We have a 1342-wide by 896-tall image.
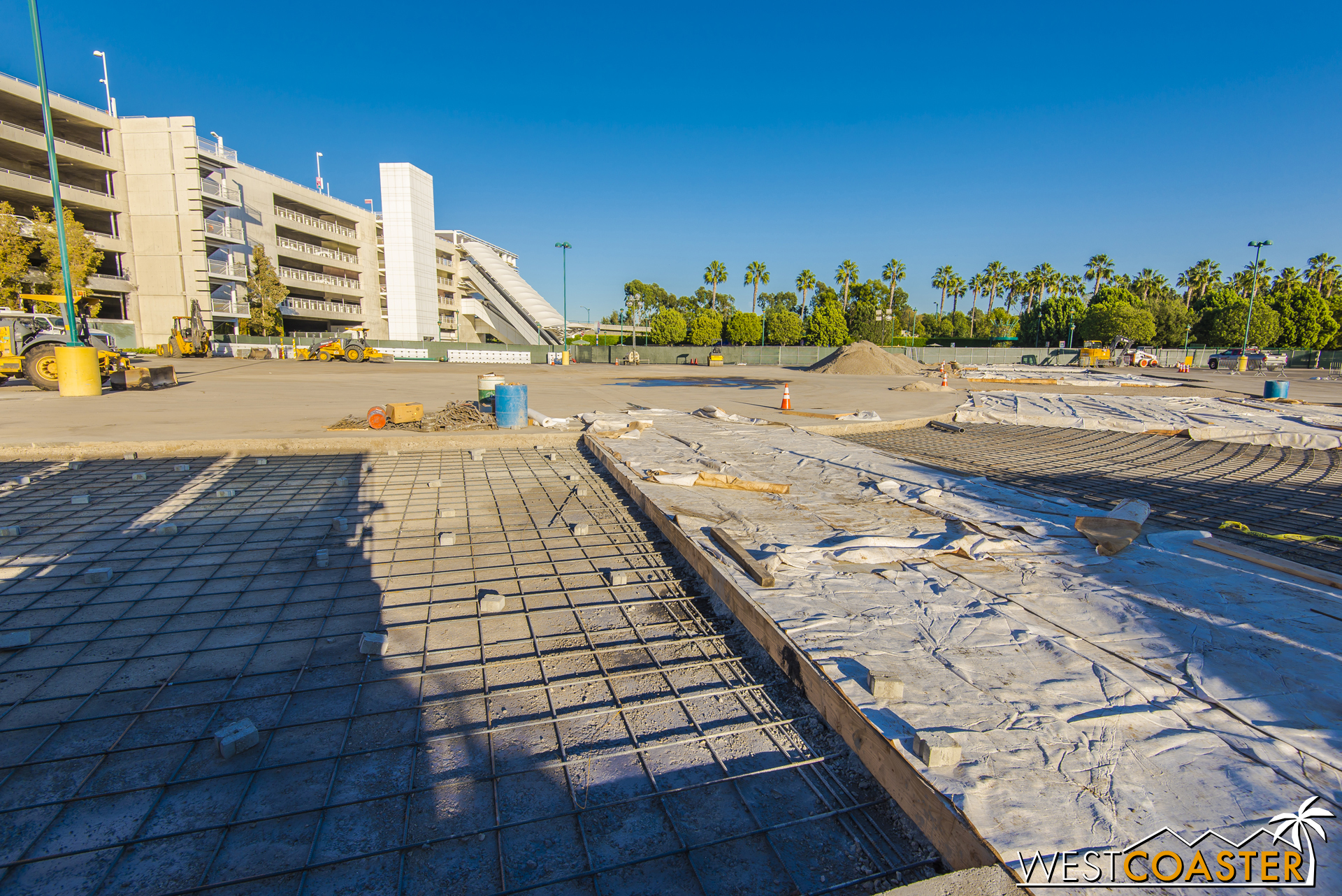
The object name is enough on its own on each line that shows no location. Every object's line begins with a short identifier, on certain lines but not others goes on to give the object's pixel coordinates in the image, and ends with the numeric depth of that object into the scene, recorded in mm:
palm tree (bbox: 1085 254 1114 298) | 71000
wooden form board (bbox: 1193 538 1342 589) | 3898
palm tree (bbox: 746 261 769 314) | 75250
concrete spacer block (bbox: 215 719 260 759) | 2463
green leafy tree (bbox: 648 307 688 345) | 63688
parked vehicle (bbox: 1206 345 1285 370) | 38906
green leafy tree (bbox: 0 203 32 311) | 27172
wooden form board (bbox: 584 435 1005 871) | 1928
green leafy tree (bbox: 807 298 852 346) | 61938
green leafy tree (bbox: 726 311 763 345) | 62750
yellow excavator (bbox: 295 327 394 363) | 35688
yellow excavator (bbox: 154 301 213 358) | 33844
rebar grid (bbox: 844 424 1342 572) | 6438
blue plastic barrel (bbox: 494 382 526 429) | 10258
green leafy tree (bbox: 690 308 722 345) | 62281
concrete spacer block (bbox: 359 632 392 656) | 3277
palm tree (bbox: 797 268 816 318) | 75688
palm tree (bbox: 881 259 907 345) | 78312
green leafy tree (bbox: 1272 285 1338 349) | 53188
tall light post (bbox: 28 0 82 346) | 12141
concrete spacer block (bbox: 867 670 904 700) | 2580
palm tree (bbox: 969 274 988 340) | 87000
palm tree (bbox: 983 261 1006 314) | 84875
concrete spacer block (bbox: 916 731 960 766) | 2162
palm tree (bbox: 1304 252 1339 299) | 63906
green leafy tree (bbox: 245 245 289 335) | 40594
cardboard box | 9945
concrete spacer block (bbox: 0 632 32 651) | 3262
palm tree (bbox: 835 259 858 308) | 71562
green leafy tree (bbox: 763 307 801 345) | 63219
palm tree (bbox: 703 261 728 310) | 71625
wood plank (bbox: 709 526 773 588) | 3900
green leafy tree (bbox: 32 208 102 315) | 30359
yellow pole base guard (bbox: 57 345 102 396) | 13852
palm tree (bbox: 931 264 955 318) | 89000
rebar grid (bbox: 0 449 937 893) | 2031
